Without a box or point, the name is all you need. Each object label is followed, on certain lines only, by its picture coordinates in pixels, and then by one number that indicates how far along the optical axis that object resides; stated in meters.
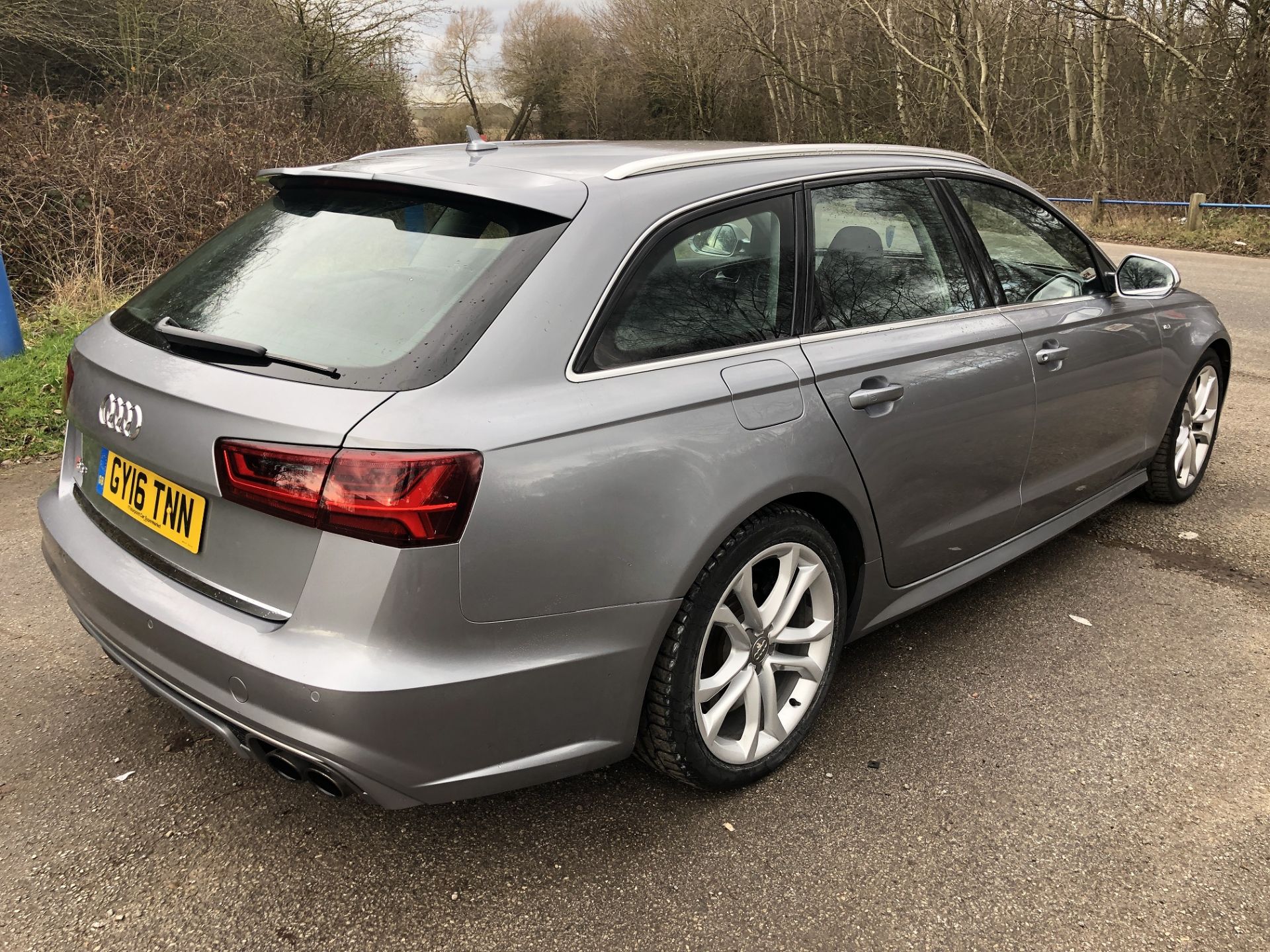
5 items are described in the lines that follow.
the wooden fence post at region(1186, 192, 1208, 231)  17.45
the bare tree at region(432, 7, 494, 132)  55.28
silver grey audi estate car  1.93
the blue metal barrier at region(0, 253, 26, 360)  6.40
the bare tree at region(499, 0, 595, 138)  52.12
